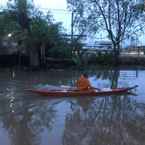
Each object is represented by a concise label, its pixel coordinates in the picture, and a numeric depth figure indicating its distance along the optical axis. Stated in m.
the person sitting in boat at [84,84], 8.20
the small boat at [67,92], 8.02
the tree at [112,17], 17.23
